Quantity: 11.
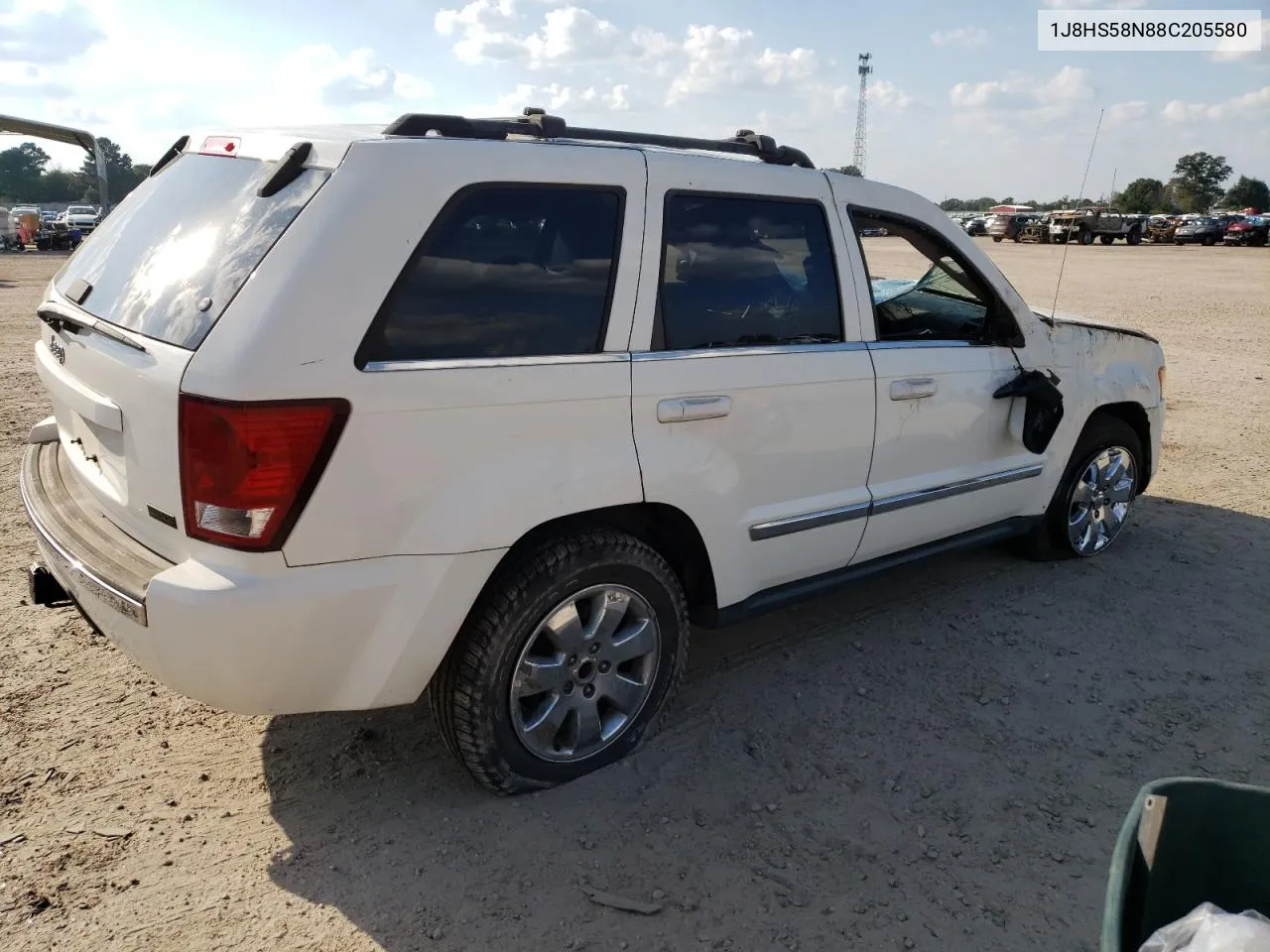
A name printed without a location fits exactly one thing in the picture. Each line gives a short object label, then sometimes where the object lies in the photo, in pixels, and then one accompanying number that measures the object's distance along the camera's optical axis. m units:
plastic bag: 1.44
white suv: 2.39
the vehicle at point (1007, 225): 40.21
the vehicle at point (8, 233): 31.89
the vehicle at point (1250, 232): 40.00
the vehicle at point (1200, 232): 40.66
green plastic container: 1.63
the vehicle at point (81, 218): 34.28
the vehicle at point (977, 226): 48.91
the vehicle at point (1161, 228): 42.06
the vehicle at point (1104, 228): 34.59
